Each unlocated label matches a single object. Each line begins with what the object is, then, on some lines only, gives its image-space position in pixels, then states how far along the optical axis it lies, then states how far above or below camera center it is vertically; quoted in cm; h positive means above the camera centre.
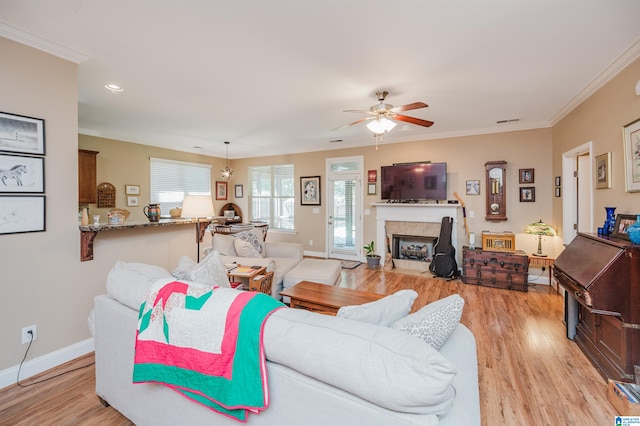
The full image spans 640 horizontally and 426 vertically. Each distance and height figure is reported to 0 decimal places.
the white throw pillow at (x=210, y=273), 176 -39
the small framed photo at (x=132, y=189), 536 +47
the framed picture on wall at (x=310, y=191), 658 +53
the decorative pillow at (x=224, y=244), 375 -42
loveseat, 344 -56
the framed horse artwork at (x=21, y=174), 197 +29
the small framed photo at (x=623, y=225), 223 -11
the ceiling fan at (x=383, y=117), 315 +110
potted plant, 559 -89
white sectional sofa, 81 -54
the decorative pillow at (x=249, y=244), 374 -43
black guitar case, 475 -75
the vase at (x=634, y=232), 197 -15
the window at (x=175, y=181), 594 +76
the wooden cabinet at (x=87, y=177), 446 +61
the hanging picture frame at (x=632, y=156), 228 +46
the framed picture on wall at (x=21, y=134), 197 +59
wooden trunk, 415 -87
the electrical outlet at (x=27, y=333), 209 -90
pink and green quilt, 103 -54
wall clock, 470 +37
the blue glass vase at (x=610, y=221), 246 -9
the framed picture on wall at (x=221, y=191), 737 +61
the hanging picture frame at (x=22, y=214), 198 +0
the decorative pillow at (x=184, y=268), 182 -37
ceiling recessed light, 301 +139
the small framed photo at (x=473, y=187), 496 +44
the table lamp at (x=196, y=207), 318 +7
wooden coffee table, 250 -80
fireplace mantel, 509 -3
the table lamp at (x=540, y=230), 413 -28
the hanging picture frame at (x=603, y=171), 272 +41
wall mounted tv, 513 +58
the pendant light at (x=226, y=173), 612 +88
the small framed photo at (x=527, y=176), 456 +59
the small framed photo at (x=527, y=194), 457 +29
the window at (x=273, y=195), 707 +47
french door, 616 +11
